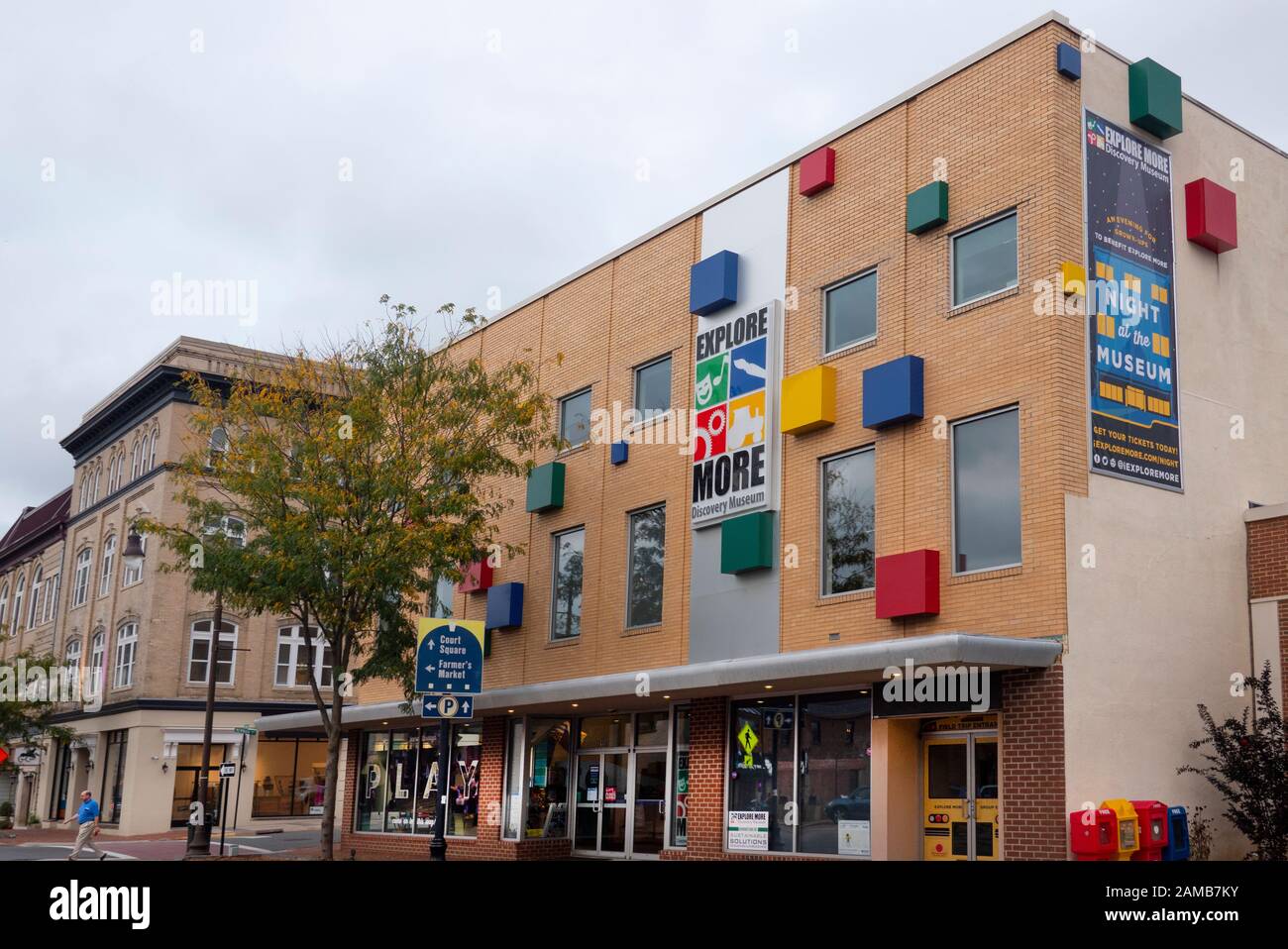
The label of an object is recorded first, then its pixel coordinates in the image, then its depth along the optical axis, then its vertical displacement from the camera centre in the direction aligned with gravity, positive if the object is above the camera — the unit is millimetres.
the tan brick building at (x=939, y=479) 17344 +4406
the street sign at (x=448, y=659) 19922 +1532
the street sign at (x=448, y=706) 19766 +811
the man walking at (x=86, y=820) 28281 -1474
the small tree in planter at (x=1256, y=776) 16750 +168
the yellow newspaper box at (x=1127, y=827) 16016 -502
